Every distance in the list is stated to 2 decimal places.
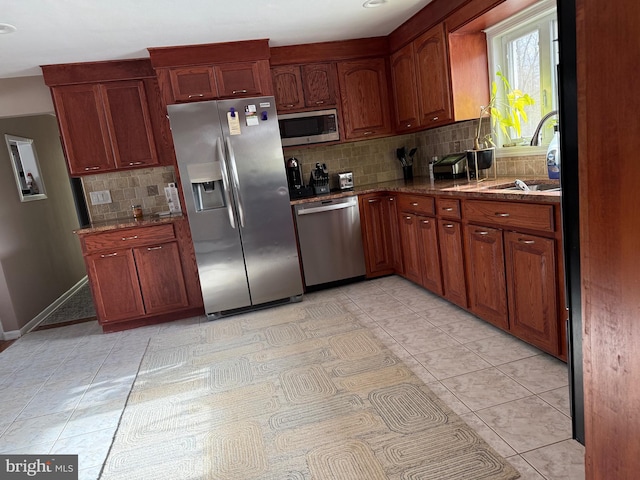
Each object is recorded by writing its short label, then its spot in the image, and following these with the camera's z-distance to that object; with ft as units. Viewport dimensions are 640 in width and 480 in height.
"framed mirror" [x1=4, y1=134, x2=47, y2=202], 15.17
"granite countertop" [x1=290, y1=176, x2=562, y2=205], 7.07
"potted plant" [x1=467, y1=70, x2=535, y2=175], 9.88
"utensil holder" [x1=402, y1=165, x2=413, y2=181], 14.96
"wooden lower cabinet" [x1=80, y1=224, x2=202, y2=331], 11.70
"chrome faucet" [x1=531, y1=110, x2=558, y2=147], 7.98
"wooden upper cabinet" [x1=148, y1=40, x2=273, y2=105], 11.46
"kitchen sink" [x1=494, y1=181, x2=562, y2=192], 8.50
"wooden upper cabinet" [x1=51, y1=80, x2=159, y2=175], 11.99
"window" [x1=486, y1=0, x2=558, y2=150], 9.01
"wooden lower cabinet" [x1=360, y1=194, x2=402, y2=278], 13.05
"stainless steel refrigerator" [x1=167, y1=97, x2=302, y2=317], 11.23
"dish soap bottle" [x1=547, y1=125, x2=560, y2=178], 7.78
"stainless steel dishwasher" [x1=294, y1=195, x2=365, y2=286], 12.62
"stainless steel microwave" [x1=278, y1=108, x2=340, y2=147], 13.00
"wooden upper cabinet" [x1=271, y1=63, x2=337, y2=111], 12.89
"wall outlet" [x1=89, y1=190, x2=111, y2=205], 13.37
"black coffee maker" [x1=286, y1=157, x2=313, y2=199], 13.01
